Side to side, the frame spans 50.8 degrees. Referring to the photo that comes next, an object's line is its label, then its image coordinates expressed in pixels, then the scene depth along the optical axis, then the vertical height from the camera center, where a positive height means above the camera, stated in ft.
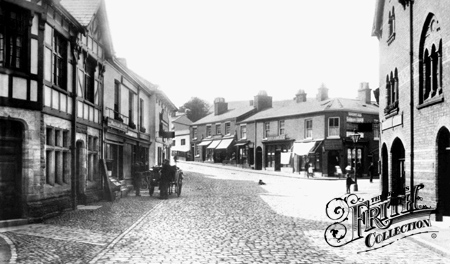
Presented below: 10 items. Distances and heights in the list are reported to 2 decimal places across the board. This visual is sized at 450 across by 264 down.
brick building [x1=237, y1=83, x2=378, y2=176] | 136.56 +2.94
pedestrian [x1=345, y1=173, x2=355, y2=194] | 72.99 -5.60
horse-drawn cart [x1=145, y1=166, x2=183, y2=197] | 66.23 -5.05
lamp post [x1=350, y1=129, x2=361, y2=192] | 83.25 +1.40
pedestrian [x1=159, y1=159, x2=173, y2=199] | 64.26 -4.71
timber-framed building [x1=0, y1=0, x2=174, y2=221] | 39.19 +3.92
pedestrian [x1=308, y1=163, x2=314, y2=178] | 130.23 -7.19
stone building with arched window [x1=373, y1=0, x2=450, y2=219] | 41.68 +4.85
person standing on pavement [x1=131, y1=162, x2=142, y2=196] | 70.49 -4.86
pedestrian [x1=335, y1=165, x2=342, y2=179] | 128.71 -6.99
